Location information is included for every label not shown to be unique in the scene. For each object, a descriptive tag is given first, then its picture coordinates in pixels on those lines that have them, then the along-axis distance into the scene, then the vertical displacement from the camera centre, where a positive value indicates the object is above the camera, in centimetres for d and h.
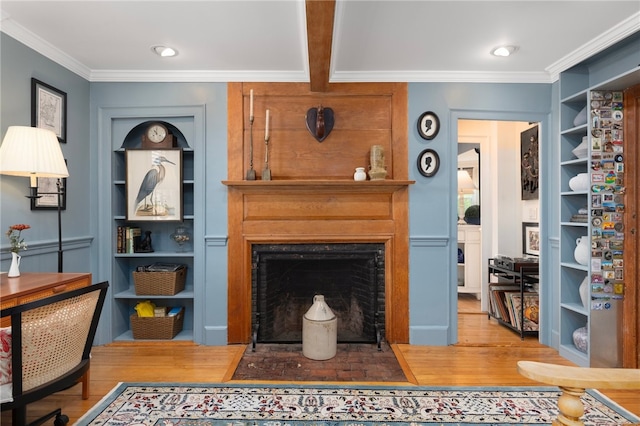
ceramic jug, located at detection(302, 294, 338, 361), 288 -95
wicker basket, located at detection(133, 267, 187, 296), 322 -61
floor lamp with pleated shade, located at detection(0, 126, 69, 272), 206 +35
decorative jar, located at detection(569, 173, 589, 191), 280 +24
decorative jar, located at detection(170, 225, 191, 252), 337 -22
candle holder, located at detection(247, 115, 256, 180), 310 +48
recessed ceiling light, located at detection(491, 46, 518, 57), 270 +123
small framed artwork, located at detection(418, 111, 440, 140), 322 +78
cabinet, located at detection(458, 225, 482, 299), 462 -57
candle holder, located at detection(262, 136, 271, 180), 309 +38
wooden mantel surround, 320 +32
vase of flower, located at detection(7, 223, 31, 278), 219 -21
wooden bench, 121 -56
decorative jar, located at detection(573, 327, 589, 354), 280 -98
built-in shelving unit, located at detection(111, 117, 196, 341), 329 -31
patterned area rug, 208 -117
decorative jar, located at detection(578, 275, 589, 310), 279 -62
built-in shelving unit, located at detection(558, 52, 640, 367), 270 -5
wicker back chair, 161 -62
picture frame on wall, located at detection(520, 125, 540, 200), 367 +51
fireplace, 320 -67
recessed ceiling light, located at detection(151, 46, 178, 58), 273 +124
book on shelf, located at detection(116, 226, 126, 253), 331 -24
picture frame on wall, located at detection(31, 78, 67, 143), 259 +79
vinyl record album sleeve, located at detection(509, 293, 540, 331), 343 -94
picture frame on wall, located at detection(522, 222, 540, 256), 385 -27
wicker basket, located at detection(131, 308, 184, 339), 326 -101
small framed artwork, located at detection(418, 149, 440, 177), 322 +45
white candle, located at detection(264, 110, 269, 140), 305 +70
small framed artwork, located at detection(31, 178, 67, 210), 260 +14
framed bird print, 326 +26
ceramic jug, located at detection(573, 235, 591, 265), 280 -29
